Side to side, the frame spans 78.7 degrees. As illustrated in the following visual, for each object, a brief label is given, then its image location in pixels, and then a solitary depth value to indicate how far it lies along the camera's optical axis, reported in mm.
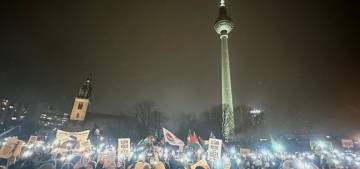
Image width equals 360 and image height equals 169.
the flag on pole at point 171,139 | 15828
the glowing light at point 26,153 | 13931
